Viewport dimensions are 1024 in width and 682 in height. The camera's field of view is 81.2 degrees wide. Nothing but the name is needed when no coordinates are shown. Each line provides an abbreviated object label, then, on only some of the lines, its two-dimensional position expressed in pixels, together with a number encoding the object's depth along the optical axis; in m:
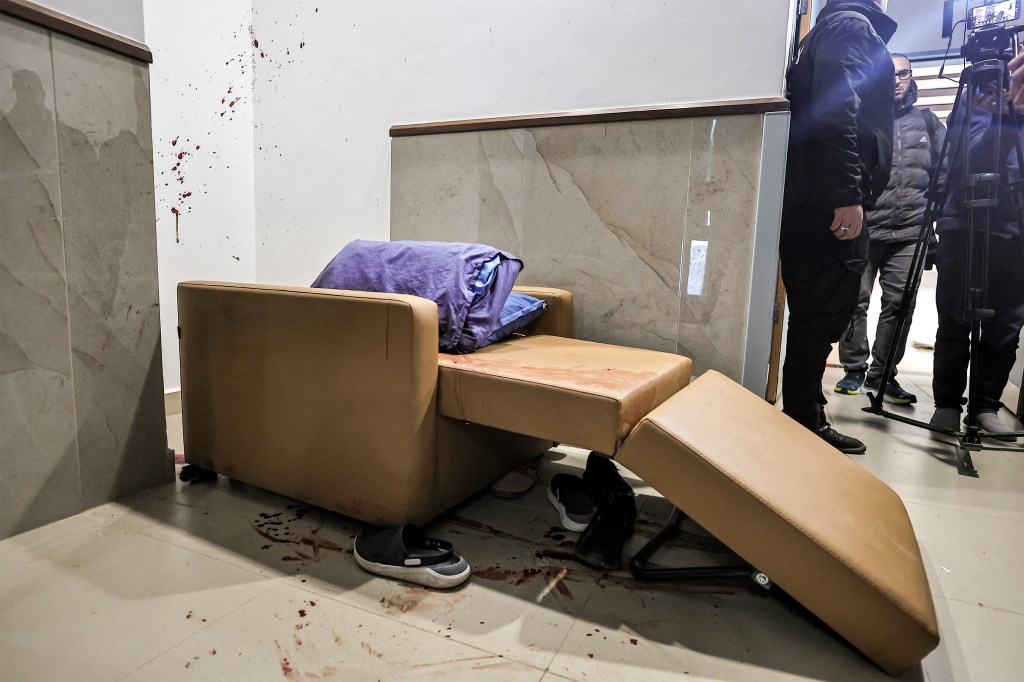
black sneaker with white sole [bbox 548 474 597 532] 1.49
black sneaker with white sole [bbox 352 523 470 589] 1.21
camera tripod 2.00
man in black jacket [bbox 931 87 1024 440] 2.16
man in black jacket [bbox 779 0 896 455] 1.92
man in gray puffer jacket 2.98
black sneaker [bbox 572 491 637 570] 1.31
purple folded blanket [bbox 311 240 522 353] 1.57
